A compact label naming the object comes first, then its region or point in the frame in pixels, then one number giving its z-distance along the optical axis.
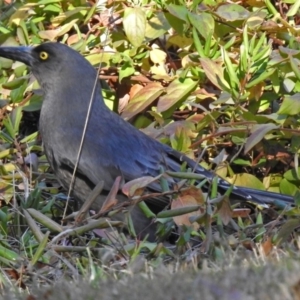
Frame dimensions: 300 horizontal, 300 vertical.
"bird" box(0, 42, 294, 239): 10.62
